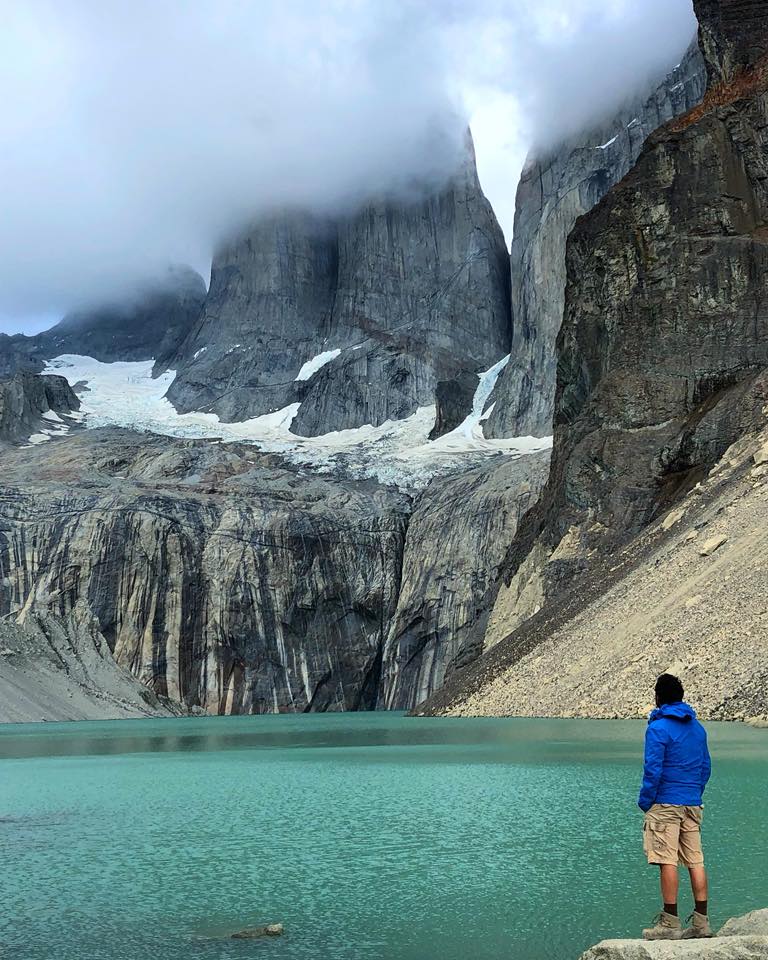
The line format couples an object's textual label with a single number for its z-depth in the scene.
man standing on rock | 8.27
